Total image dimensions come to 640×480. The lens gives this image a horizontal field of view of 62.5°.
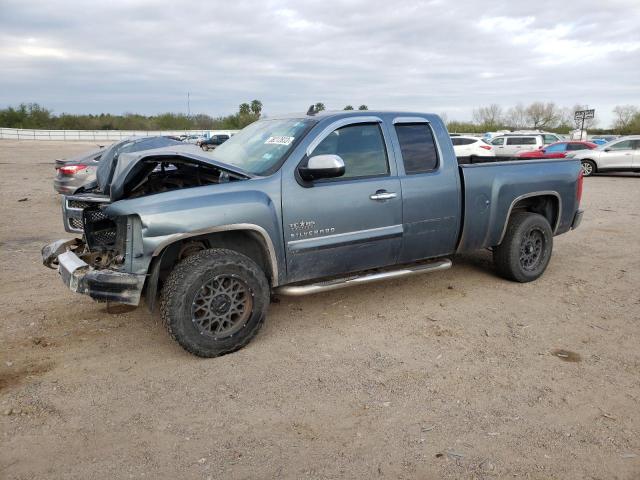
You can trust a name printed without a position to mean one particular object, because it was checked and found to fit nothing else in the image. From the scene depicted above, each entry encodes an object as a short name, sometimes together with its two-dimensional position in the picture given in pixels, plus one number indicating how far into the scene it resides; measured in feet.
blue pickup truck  12.51
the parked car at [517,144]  79.61
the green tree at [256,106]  308.81
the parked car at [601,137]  103.86
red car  68.18
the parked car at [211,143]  77.60
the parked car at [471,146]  72.84
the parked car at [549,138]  91.35
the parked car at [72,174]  36.65
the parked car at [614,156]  63.52
